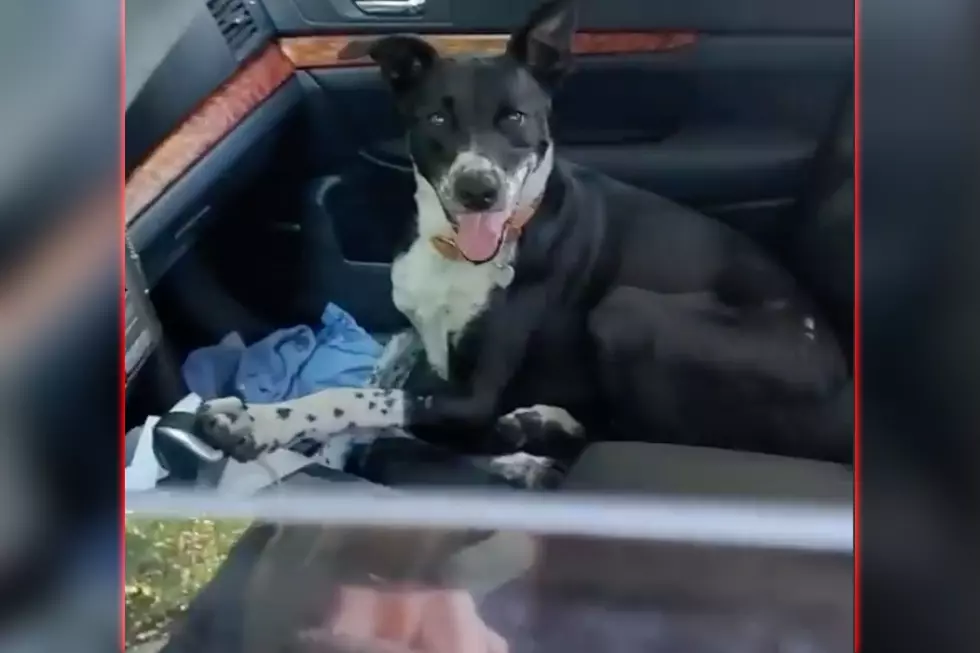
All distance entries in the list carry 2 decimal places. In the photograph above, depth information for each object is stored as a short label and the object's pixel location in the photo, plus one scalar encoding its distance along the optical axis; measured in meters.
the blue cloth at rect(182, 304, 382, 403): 1.22
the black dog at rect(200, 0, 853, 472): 1.18
